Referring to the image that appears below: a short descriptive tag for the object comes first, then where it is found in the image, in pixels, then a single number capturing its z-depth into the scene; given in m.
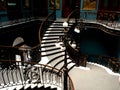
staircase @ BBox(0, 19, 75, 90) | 4.34
